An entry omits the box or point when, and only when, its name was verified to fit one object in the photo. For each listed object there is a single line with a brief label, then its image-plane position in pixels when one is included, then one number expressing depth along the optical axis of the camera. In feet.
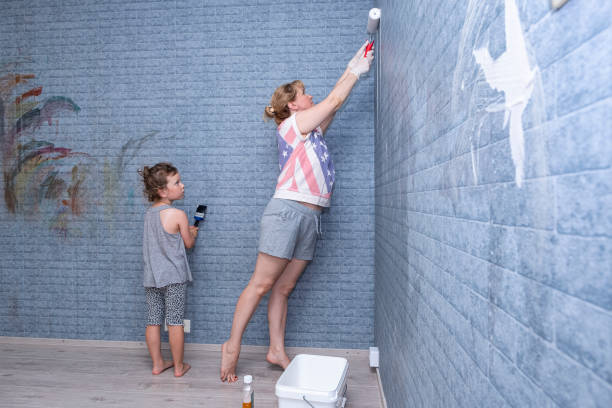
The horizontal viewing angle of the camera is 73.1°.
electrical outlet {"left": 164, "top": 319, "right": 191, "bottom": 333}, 7.96
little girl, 6.99
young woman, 6.25
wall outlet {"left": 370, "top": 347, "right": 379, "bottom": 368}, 6.72
